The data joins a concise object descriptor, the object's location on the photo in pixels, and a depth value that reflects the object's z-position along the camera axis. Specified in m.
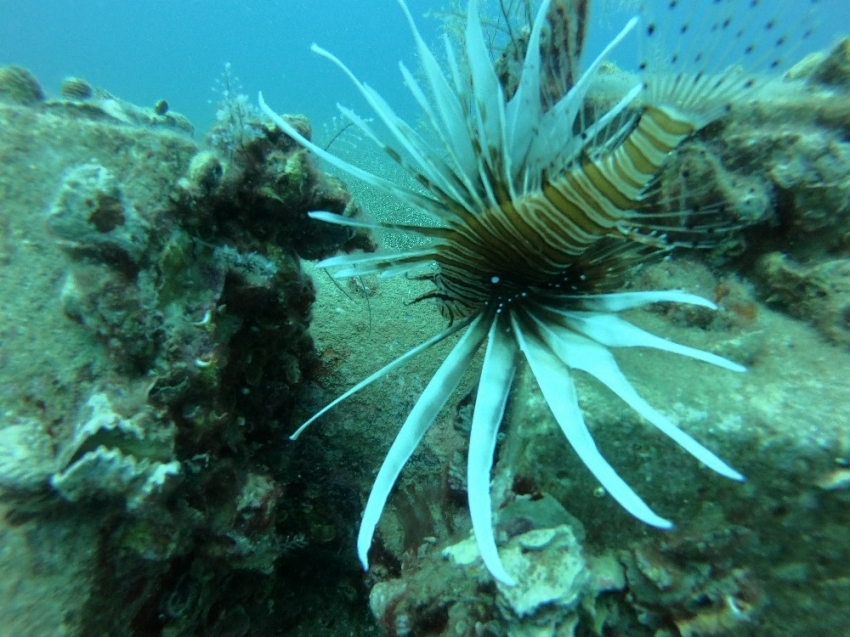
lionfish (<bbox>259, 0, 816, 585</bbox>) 0.25
